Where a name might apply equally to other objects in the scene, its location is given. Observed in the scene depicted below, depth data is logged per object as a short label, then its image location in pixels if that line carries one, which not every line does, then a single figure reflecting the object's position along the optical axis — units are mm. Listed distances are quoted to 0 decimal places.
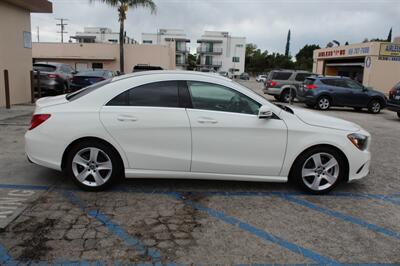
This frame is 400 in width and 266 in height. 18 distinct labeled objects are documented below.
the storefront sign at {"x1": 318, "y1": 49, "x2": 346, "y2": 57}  31453
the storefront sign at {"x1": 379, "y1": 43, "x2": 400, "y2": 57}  26562
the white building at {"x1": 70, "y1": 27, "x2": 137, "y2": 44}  75500
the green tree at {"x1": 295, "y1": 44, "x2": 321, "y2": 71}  74144
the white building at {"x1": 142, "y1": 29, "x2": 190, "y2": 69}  82438
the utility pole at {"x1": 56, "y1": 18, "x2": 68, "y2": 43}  71762
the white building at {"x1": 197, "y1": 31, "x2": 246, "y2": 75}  89812
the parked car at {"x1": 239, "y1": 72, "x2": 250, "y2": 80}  71125
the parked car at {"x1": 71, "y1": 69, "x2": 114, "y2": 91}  14727
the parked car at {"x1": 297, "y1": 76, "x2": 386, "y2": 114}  16141
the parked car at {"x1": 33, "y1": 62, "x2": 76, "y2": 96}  15555
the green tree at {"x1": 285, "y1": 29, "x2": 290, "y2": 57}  118844
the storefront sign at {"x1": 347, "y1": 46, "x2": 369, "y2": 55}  27659
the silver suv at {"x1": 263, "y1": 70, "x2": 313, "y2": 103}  18984
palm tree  28406
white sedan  4547
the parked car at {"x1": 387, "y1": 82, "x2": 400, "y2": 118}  13095
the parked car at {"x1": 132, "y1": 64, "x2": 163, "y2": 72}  20397
